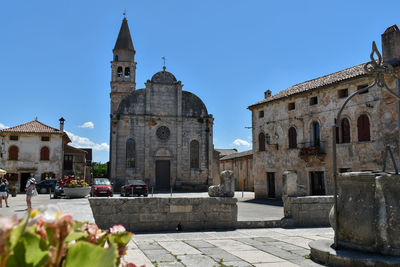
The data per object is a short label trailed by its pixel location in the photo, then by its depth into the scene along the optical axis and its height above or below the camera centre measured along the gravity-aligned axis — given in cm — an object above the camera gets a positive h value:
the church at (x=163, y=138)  3388 +356
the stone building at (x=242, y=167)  4022 +66
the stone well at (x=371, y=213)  550 -68
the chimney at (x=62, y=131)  3484 +425
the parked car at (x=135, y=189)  2456 -114
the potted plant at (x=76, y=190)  1844 -90
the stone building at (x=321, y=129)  1911 +280
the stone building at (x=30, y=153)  3297 +197
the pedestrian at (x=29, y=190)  1414 -70
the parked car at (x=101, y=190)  2144 -105
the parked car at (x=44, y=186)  2986 -111
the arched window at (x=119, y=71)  4659 +1375
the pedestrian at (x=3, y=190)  1667 -82
